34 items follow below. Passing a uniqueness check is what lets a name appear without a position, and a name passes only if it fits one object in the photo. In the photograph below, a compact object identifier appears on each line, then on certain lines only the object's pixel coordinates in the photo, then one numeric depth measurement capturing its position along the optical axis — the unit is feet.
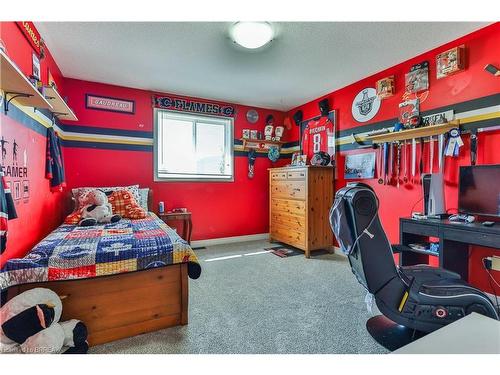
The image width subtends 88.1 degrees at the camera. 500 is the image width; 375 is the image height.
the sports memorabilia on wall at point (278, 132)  16.15
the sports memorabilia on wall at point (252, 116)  15.65
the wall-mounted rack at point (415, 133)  8.34
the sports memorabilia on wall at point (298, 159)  14.58
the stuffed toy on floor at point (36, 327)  4.70
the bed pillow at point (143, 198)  11.93
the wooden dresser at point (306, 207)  12.34
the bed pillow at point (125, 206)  10.32
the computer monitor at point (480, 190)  7.29
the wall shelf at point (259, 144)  15.46
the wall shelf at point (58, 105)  7.22
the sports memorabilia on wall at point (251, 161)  15.67
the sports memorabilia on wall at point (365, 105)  11.22
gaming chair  5.26
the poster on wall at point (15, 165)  5.84
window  13.62
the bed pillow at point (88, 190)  10.41
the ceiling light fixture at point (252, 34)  7.39
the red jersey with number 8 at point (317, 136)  13.61
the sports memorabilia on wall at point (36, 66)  7.37
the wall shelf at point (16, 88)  4.48
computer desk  6.59
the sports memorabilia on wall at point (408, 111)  9.67
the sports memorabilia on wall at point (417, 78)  9.36
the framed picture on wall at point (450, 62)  8.30
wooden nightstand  12.60
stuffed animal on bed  9.16
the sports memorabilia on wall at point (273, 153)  16.20
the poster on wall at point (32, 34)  6.65
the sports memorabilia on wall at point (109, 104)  11.93
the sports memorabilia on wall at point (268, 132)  15.94
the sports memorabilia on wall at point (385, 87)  10.42
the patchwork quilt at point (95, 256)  5.25
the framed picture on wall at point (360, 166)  11.39
